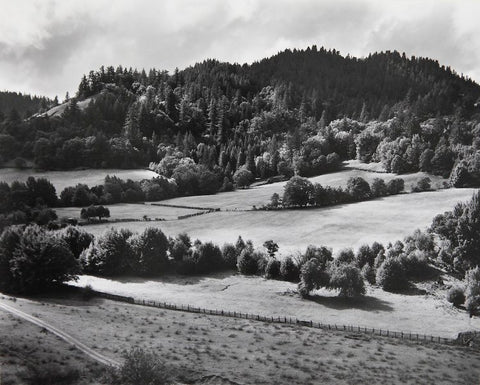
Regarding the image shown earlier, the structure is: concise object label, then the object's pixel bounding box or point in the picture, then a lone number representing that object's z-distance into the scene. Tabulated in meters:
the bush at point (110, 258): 93.31
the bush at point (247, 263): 93.81
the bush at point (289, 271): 90.50
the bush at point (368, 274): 88.69
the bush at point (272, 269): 91.38
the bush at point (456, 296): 77.38
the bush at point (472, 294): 75.00
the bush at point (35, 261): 74.94
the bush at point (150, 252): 93.50
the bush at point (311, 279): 81.81
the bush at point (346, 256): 93.00
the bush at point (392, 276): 84.19
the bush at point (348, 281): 80.00
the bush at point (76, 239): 100.56
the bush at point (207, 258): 95.38
